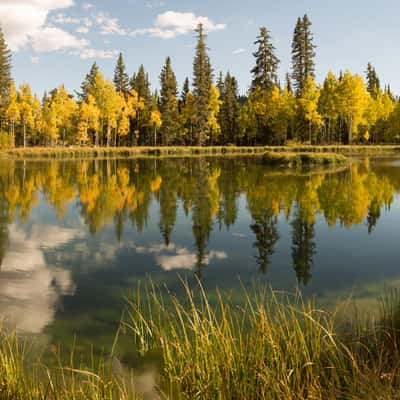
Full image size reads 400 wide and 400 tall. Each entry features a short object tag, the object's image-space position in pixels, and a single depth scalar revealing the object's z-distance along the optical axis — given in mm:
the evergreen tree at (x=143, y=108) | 75812
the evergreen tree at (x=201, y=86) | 69688
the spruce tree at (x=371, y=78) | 84875
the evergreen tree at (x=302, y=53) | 68812
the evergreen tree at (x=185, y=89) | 81356
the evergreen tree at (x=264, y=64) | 64938
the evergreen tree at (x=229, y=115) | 78312
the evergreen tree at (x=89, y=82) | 79000
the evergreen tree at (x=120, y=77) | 78688
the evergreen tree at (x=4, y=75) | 69062
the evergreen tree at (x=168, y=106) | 72938
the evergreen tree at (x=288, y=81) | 96862
